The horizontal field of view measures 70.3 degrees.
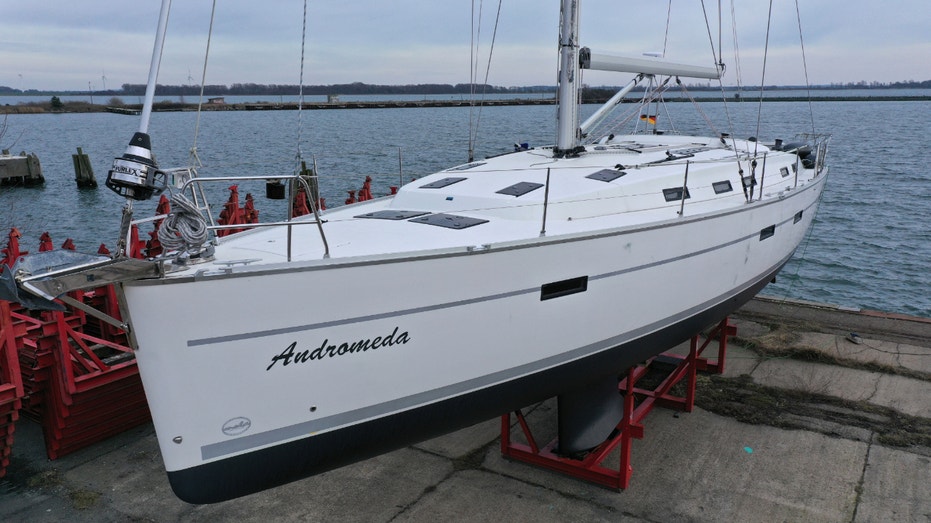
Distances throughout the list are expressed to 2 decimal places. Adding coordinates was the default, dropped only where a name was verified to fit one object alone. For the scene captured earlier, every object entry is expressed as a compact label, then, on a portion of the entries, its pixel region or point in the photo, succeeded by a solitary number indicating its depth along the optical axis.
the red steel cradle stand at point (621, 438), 5.23
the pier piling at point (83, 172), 31.31
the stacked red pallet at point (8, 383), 5.48
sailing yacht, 3.42
